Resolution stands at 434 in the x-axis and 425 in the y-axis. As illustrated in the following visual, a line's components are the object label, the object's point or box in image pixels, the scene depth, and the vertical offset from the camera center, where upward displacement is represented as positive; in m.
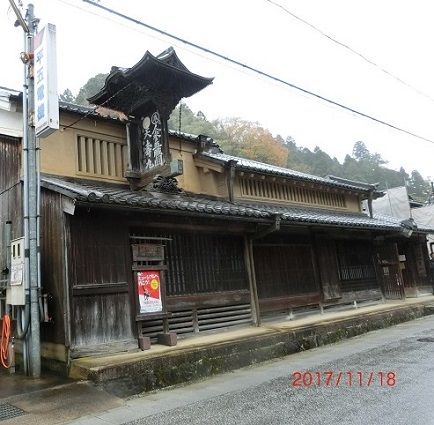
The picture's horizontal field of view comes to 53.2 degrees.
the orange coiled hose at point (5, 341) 8.34 -0.45
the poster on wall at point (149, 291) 8.94 +0.26
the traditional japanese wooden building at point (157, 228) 8.25 +1.72
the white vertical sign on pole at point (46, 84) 7.95 +4.24
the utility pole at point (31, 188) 7.84 +2.35
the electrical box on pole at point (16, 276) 8.19 +0.76
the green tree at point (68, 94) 57.13 +30.39
